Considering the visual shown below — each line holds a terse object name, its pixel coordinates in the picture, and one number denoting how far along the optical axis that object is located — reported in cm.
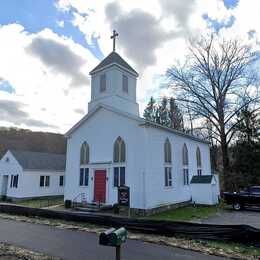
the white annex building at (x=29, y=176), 2347
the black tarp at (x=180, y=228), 778
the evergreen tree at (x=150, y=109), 4722
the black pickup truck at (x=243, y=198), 1725
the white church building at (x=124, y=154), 1548
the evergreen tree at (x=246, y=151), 2742
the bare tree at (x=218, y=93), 2752
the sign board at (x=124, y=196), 1422
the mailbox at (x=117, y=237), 407
